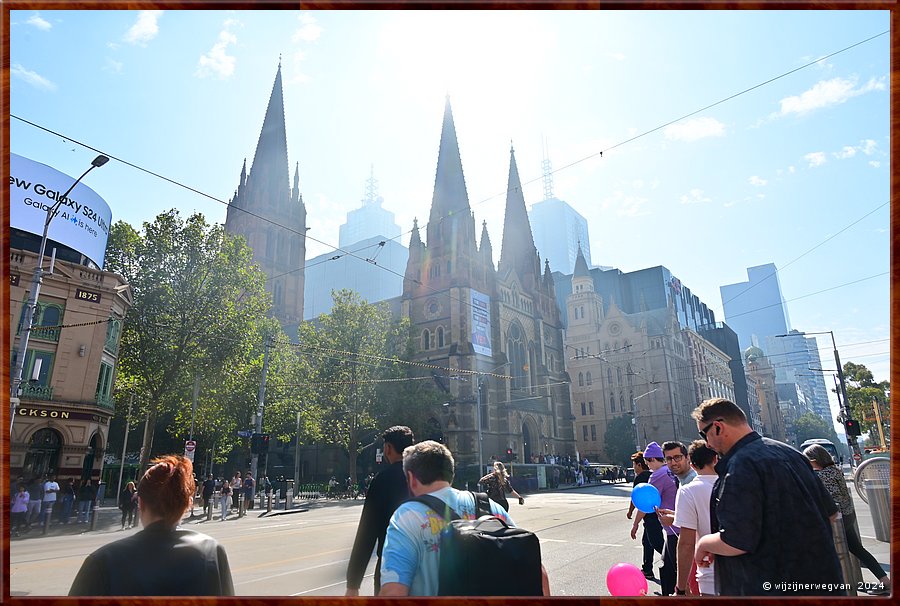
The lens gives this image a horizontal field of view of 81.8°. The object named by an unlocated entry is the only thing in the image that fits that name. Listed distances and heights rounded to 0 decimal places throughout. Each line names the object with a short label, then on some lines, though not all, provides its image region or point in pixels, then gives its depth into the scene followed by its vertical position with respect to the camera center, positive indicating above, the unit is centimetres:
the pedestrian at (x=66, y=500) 1726 -154
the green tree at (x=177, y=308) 1936 +555
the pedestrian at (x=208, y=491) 1958 -155
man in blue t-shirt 225 -42
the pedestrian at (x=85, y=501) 1788 -162
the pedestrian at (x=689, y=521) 328 -44
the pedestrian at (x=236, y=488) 2198 -148
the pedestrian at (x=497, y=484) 802 -52
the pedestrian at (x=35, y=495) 1351 -117
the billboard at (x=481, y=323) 4228 +1017
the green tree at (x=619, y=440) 4831 +81
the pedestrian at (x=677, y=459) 509 -10
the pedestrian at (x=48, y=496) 1499 -120
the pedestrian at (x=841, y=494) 529 -48
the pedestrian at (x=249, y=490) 2356 -174
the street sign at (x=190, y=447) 2027 +20
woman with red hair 210 -42
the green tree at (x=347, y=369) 3191 +495
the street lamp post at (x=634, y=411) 3512 +259
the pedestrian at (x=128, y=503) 1551 -148
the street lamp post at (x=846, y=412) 2114 +146
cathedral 4181 +956
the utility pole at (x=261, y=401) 2120 +200
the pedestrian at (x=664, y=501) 500 -56
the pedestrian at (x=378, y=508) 310 -34
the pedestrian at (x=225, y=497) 1950 -164
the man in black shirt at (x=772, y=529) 224 -34
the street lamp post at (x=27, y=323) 1057 +257
